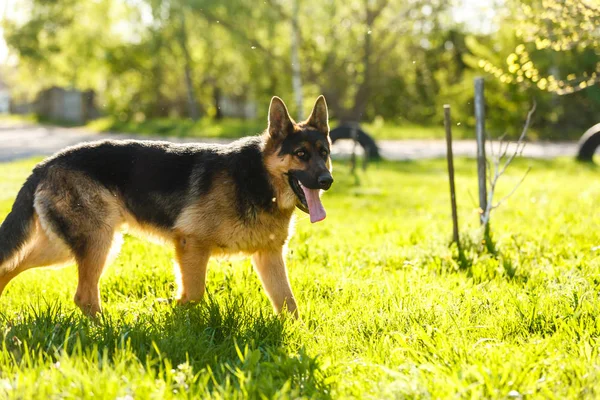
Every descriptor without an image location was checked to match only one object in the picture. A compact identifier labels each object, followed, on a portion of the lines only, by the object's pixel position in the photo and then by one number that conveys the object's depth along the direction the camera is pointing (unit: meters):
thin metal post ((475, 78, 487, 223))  6.98
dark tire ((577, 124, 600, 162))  17.97
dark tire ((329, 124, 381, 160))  15.39
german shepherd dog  4.73
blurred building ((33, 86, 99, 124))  46.38
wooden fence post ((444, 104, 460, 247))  6.82
